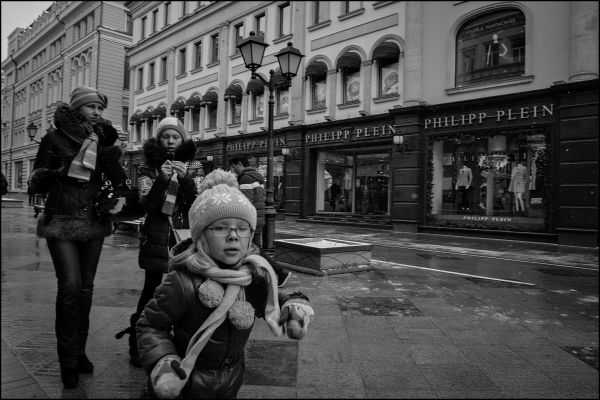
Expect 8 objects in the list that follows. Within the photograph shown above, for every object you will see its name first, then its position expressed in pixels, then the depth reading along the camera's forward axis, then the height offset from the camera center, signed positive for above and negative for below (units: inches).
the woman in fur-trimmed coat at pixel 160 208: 112.0 -3.6
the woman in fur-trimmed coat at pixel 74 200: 96.7 -1.7
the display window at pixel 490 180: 498.6 +25.5
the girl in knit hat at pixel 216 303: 66.5 -17.7
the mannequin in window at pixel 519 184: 515.2 +20.6
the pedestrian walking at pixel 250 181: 265.1 +9.9
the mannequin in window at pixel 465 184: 564.1 +20.6
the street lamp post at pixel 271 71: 316.5 +105.1
